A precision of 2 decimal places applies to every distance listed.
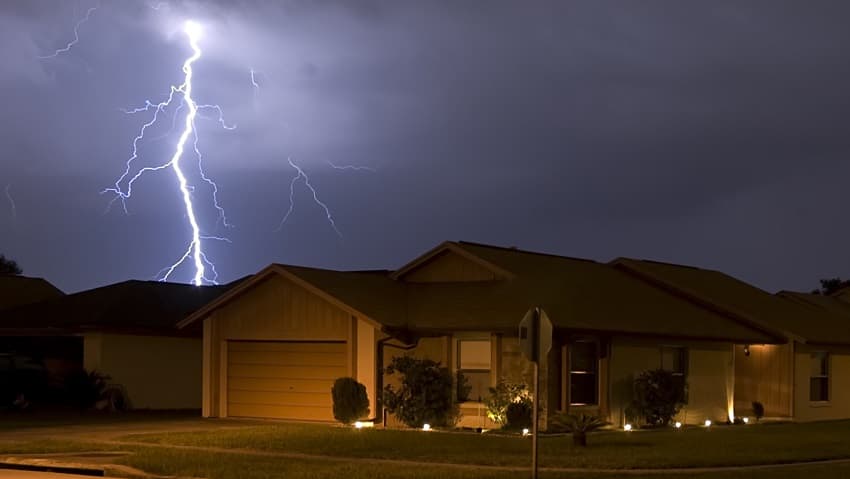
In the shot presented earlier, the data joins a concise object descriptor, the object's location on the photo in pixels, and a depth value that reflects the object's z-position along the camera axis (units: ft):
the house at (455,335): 100.12
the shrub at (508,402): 95.61
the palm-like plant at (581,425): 83.30
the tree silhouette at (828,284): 289.00
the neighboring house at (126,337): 123.34
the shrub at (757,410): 122.83
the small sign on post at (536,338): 53.62
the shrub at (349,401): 99.66
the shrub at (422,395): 97.86
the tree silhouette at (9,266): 289.12
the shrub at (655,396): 104.58
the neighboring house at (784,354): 123.34
